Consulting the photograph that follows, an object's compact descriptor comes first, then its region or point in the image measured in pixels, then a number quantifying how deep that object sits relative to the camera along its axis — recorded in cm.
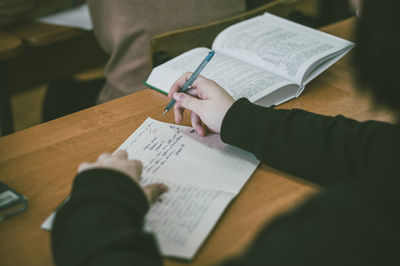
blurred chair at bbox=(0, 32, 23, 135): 156
